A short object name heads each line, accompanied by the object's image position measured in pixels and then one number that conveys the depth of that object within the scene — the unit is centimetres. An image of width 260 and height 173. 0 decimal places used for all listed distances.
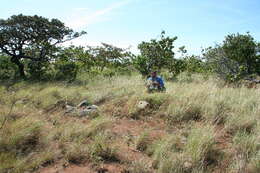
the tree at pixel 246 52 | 1030
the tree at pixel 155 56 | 1134
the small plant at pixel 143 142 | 328
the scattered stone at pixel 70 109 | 540
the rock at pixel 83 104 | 594
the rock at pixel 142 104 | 508
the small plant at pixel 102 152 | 295
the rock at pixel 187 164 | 258
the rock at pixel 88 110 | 504
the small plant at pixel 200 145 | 271
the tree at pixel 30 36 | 1147
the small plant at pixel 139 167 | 258
